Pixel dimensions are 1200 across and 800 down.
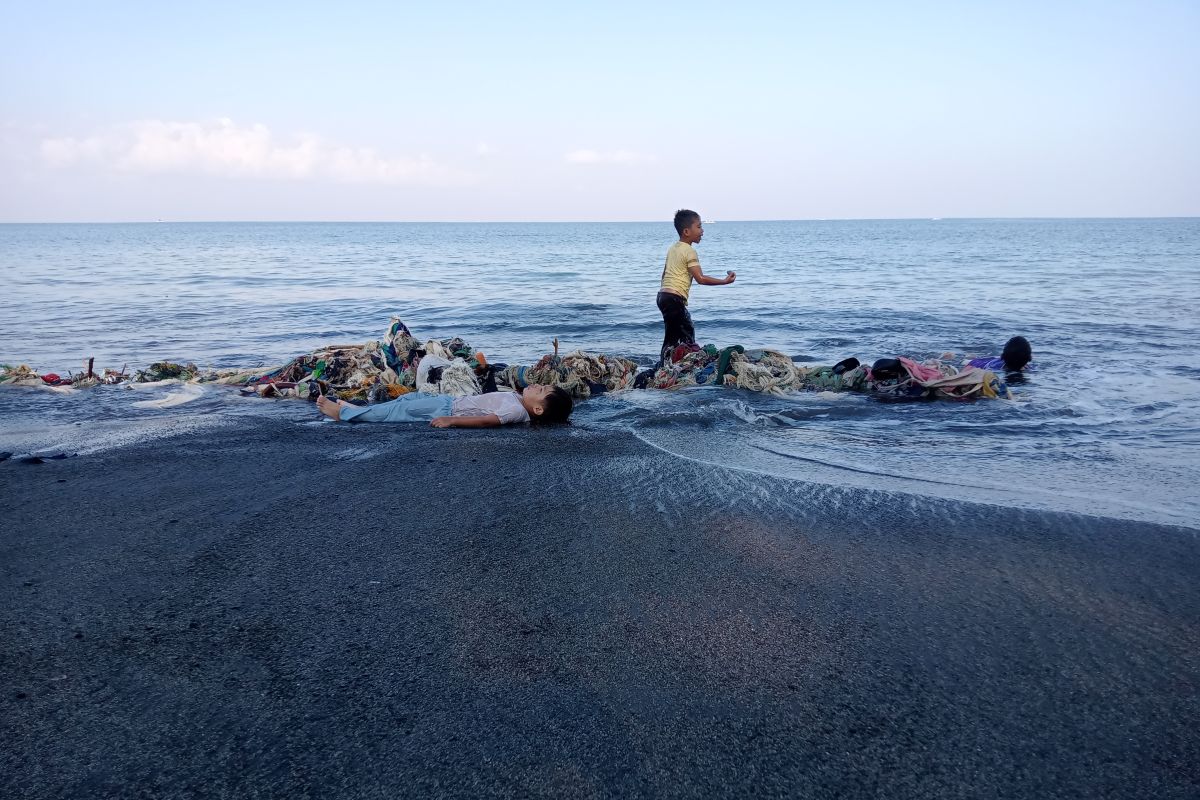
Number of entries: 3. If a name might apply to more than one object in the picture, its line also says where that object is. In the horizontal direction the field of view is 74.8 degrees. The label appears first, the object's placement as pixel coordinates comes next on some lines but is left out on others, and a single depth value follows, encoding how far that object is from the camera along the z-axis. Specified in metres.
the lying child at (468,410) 7.30
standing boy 9.77
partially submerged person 10.42
